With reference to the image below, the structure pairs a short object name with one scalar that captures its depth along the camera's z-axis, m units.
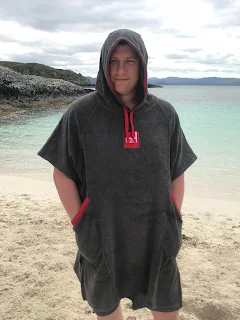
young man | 1.89
